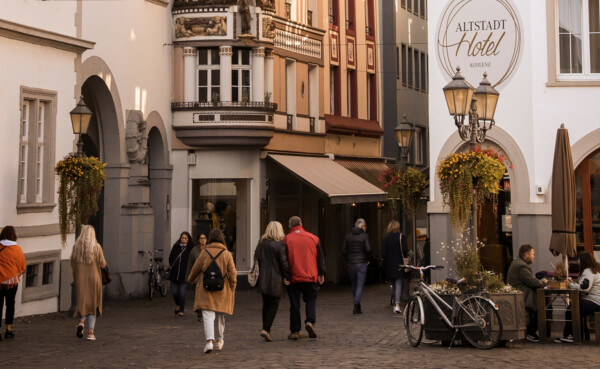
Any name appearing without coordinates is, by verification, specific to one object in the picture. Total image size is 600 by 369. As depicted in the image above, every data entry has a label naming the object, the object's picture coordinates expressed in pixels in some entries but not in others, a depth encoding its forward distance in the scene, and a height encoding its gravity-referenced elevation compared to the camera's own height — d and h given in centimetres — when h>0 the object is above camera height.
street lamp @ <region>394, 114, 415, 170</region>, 2627 +251
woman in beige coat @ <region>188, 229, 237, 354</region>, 1591 -60
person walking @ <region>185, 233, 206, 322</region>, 2128 -6
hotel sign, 2323 +422
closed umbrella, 1833 +72
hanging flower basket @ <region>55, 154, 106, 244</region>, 2194 +119
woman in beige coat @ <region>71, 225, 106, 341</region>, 1723 -43
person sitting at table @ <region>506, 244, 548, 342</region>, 1716 -52
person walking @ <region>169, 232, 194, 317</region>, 2262 -42
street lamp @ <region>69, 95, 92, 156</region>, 2173 +242
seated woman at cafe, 1688 -64
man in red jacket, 1761 -37
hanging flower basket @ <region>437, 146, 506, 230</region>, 1812 +111
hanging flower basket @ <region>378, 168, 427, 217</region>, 2566 +134
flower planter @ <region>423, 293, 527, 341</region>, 1603 -99
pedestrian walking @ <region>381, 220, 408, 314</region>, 2361 -25
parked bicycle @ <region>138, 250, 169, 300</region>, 2768 -70
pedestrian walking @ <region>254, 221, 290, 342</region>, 1720 -37
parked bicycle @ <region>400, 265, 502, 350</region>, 1584 -96
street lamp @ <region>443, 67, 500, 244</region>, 1769 +222
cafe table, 1681 -89
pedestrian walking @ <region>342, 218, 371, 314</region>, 2394 -9
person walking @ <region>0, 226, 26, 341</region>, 1748 -32
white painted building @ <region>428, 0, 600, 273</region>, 2280 +314
